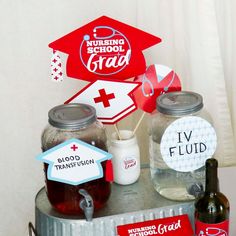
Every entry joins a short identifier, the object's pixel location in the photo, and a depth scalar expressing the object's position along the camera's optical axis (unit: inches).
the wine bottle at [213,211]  57.4
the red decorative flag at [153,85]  65.2
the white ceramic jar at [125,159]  64.7
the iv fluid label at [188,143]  60.8
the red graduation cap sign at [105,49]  62.9
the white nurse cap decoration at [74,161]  59.2
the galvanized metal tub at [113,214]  60.2
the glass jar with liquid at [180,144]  60.8
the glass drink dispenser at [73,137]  60.2
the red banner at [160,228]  59.9
